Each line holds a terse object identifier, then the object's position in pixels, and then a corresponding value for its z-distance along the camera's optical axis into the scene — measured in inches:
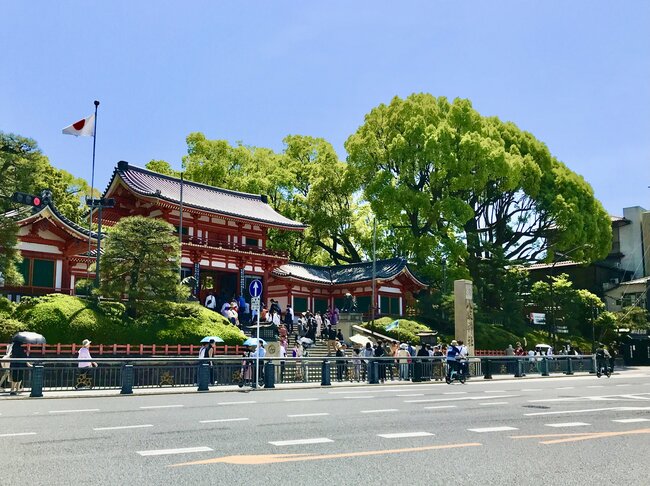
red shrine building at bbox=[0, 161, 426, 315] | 1359.5
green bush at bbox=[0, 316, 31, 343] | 917.2
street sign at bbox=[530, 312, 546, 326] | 1854.0
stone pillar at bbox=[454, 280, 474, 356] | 1362.0
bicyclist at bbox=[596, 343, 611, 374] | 1259.2
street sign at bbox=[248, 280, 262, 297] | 793.7
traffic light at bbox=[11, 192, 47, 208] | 711.7
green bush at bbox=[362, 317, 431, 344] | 1616.6
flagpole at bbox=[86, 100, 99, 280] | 1302.0
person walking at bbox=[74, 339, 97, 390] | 789.2
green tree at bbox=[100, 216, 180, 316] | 1093.1
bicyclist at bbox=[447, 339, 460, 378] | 989.2
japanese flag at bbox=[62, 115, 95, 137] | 1276.6
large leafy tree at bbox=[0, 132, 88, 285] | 1012.5
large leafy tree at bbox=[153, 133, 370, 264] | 2139.5
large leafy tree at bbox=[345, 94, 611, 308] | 1793.8
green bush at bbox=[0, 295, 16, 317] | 987.8
